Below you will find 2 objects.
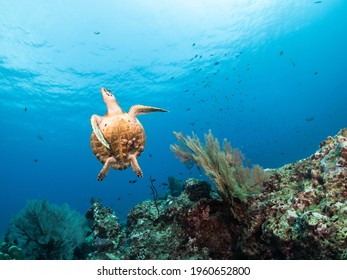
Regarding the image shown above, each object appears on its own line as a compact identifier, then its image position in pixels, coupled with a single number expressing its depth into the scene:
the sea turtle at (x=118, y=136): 4.47
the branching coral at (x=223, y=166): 4.63
